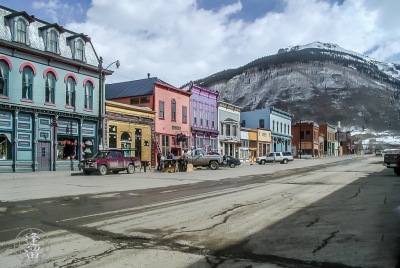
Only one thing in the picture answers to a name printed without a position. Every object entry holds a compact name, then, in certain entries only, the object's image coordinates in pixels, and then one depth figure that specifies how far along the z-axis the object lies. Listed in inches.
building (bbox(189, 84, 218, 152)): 1706.4
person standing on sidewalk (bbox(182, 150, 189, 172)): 1088.8
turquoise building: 916.6
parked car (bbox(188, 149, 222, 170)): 1210.6
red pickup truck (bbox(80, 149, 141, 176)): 895.7
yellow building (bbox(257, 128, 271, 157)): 2390.5
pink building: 1454.2
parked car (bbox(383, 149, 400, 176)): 1110.4
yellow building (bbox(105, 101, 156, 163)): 1226.0
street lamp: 1050.6
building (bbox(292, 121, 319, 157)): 3430.1
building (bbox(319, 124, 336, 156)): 4217.5
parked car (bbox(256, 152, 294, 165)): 1898.0
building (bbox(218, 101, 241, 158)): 1952.5
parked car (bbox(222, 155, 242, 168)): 1512.3
